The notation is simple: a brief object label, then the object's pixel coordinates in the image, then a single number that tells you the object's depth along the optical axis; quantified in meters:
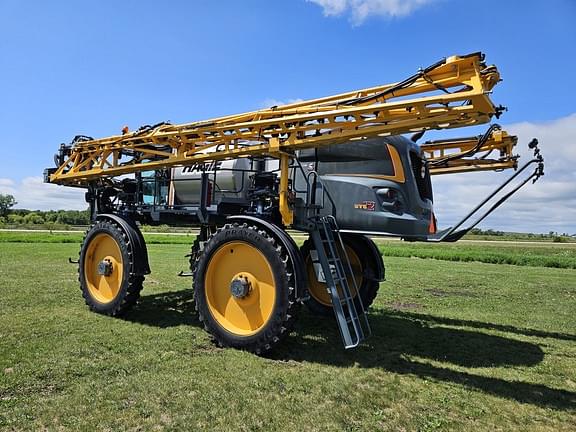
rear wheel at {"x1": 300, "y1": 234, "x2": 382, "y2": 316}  8.25
